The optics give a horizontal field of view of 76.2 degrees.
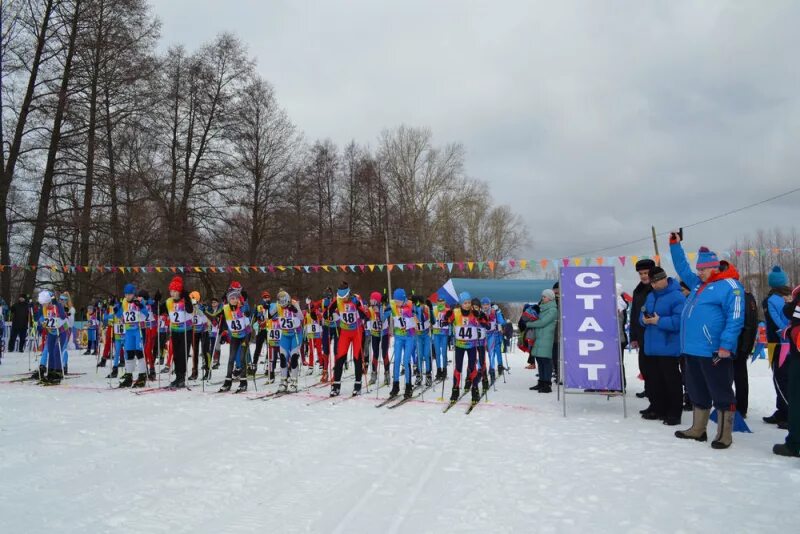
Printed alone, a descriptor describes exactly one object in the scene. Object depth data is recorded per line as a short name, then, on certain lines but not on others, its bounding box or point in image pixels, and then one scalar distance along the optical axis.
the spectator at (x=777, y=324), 6.89
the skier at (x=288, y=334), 10.18
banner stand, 7.67
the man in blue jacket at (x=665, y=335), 6.95
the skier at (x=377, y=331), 11.62
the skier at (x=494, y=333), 13.18
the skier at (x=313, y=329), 13.86
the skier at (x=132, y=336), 10.70
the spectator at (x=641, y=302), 7.45
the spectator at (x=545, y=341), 10.57
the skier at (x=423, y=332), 10.41
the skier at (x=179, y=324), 10.66
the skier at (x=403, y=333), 9.36
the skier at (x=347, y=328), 9.41
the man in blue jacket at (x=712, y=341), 5.48
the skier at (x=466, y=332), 8.95
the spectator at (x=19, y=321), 18.94
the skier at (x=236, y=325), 10.31
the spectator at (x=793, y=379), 5.18
